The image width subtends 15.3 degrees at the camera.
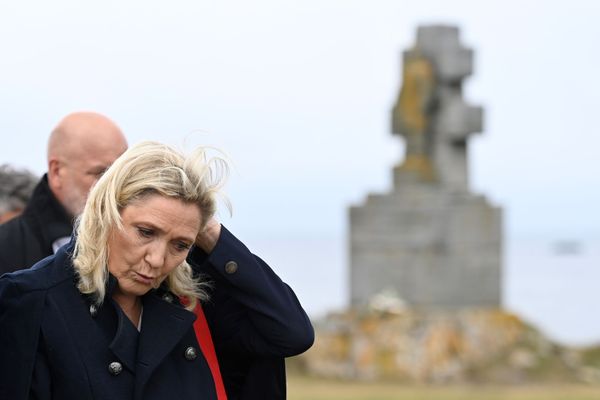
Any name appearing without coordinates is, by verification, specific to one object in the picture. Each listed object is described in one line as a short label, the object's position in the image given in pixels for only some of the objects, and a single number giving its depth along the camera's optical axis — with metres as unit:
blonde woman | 5.22
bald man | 7.84
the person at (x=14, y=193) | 9.34
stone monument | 24.95
